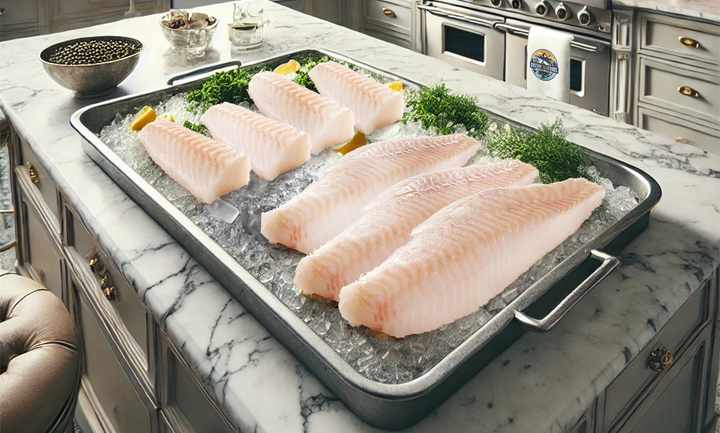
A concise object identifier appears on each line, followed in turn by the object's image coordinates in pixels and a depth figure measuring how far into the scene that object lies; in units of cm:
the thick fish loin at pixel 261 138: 118
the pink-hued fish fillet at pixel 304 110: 129
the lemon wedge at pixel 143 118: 133
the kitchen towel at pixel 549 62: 243
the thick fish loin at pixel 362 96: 135
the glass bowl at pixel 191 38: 190
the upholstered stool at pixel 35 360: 93
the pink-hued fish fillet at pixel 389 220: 83
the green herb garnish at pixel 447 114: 130
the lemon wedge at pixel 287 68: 159
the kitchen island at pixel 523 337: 73
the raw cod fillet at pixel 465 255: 76
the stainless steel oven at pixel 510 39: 283
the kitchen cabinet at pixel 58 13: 360
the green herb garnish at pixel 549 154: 109
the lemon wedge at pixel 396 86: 149
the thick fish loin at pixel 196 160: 110
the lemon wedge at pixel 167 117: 133
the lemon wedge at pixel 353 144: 131
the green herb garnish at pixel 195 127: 133
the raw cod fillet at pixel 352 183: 96
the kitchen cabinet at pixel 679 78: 246
